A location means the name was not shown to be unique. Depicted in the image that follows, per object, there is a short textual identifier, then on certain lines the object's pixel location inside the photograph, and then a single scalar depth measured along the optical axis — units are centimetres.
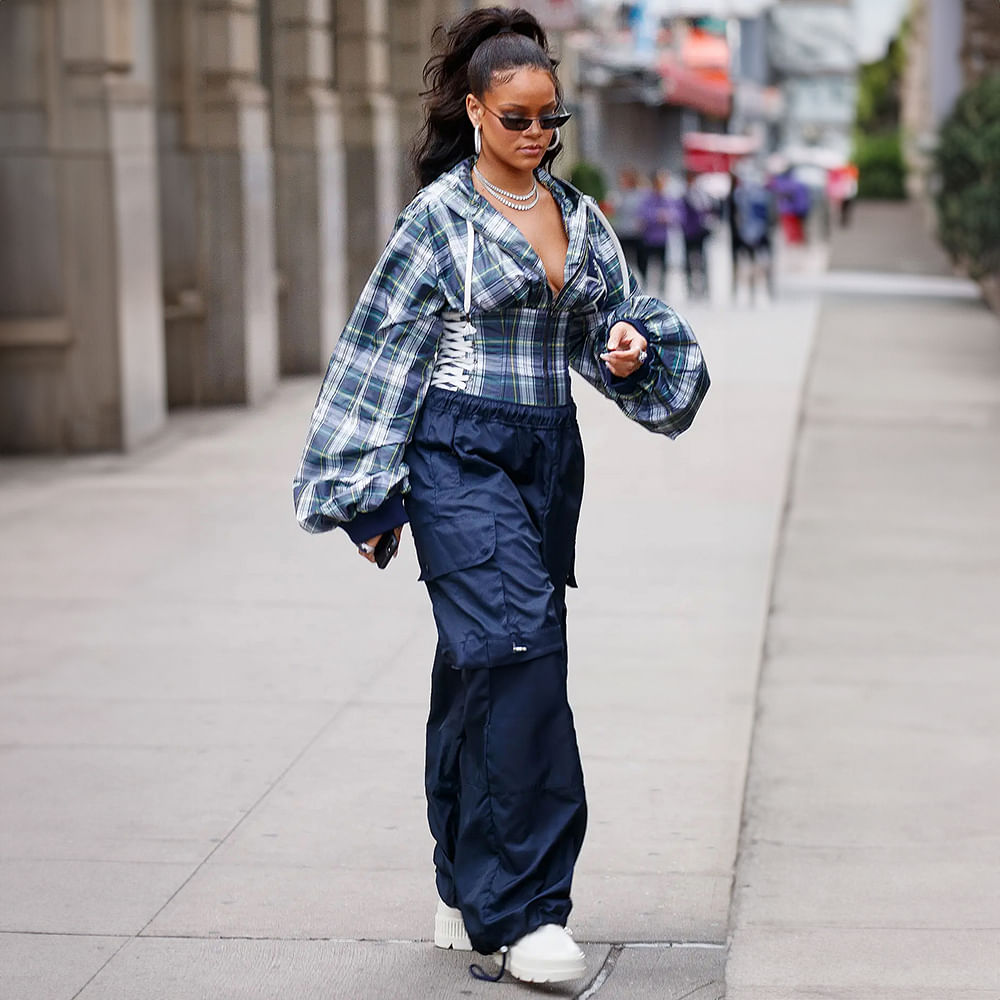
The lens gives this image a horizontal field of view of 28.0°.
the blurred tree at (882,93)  12312
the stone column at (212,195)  1484
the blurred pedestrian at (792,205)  4103
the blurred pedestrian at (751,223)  2703
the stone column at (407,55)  2092
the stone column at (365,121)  1877
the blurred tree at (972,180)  1978
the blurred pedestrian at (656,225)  2630
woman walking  396
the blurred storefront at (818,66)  12850
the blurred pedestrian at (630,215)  2634
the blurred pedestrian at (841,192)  5247
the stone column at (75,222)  1206
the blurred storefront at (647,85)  4425
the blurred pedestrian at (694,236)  2622
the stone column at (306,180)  1697
